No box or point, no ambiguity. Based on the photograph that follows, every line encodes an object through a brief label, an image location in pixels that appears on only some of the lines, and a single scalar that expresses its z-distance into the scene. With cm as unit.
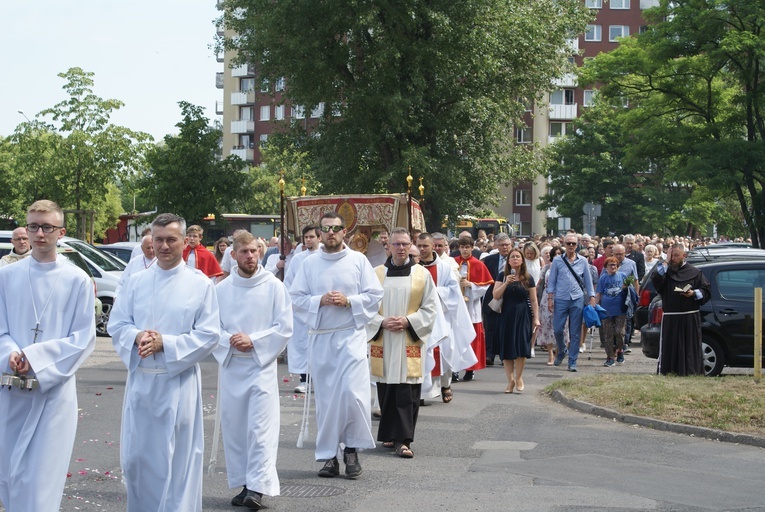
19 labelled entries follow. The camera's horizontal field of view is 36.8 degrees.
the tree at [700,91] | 3238
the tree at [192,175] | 3622
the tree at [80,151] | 3722
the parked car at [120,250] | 2861
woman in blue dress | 1422
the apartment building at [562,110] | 8306
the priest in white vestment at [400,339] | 995
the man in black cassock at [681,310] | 1475
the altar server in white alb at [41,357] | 609
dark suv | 1562
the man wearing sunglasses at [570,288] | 1727
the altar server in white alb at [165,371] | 652
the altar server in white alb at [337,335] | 910
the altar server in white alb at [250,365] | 792
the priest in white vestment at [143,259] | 1297
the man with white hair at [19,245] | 1228
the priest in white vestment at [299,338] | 1420
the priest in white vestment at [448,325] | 1293
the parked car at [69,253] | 1923
